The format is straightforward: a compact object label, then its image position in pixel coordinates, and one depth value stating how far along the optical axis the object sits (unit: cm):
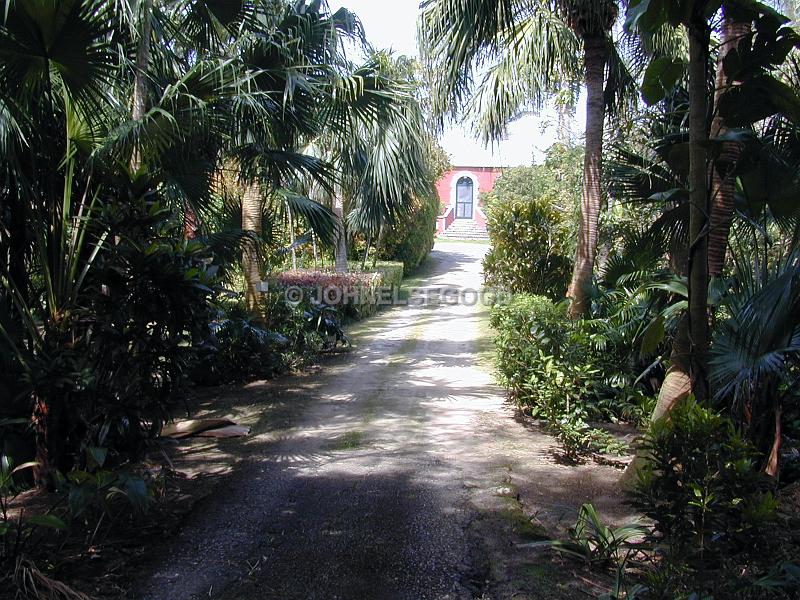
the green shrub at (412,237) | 2316
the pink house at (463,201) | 4000
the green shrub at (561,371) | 586
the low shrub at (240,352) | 877
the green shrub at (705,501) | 291
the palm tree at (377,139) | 673
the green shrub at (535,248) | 1248
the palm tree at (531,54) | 758
